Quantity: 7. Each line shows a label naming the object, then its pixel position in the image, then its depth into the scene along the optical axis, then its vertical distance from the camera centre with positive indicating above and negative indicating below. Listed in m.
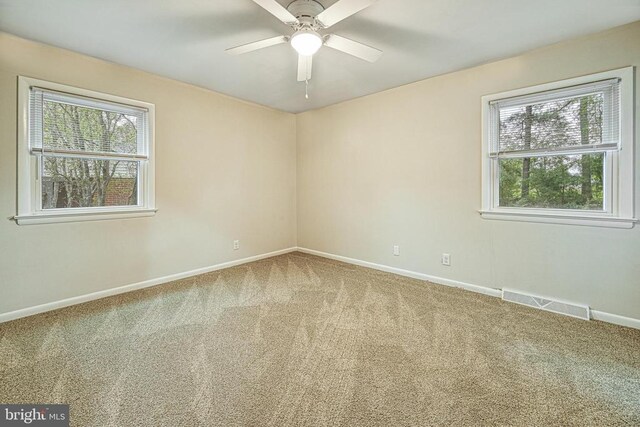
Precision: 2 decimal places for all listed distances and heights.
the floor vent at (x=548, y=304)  2.44 -0.86
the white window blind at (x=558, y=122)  2.36 +0.83
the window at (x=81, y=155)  2.49 +0.54
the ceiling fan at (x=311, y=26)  1.71 +1.25
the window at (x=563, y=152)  2.29 +0.54
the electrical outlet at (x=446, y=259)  3.24 -0.56
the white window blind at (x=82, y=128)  2.53 +0.82
